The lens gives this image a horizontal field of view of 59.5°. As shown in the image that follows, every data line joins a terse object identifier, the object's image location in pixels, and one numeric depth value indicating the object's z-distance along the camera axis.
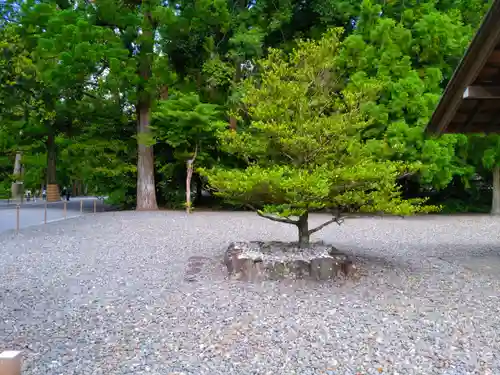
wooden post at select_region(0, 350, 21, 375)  1.95
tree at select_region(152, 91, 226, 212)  16.42
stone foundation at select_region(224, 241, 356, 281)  5.86
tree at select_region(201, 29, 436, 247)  5.77
